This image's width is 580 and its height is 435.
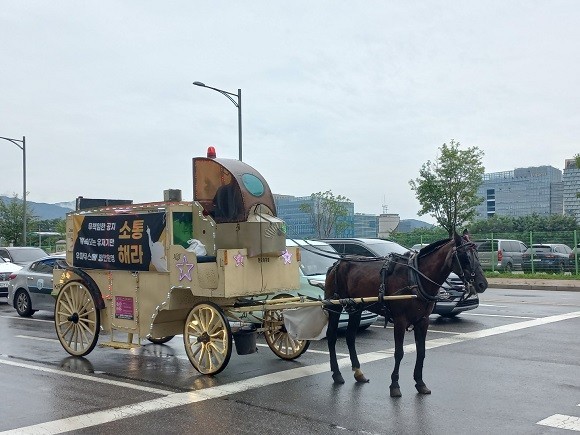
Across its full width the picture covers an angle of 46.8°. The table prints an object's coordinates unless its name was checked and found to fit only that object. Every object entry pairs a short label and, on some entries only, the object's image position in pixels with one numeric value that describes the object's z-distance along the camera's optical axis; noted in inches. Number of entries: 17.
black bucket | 345.7
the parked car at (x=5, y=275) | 792.9
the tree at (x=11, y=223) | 1797.5
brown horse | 300.5
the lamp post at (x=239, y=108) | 920.9
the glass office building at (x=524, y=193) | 5511.8
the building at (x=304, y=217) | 1877.5
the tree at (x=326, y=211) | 1850.4
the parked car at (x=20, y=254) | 892.6
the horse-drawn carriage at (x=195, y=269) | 347.3
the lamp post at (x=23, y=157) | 1399.7
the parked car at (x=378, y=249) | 554.3
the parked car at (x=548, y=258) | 1061.1
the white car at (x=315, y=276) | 479.2
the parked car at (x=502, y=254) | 1148.5
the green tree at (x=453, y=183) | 1359.5
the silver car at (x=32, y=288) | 642.8
